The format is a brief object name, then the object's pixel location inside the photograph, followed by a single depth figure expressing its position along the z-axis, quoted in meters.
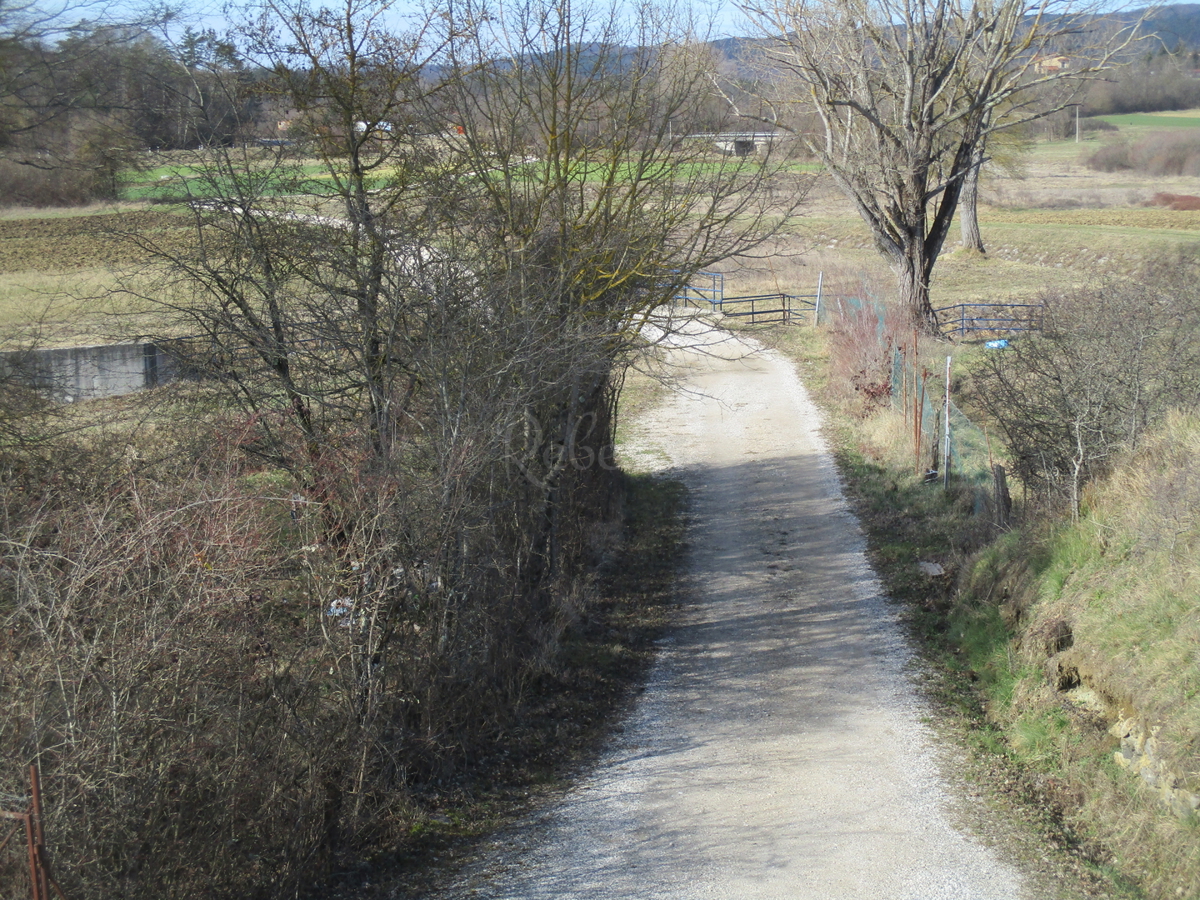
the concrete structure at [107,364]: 19.91
